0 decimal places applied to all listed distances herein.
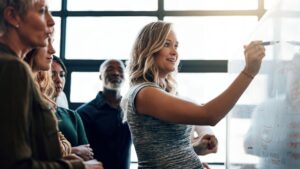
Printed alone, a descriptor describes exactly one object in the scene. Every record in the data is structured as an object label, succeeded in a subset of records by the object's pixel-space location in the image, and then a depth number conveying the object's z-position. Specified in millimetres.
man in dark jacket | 2631
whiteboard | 1272
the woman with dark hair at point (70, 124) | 1970
